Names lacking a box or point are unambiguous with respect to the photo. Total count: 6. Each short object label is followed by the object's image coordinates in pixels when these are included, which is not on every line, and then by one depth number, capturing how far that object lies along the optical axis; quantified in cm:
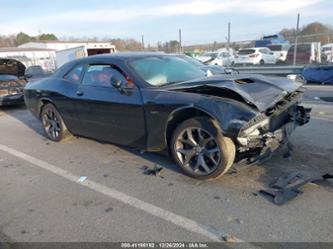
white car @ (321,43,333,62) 2280
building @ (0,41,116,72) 1655
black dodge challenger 341
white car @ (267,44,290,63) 2409
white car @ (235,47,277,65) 2152
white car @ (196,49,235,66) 2109
